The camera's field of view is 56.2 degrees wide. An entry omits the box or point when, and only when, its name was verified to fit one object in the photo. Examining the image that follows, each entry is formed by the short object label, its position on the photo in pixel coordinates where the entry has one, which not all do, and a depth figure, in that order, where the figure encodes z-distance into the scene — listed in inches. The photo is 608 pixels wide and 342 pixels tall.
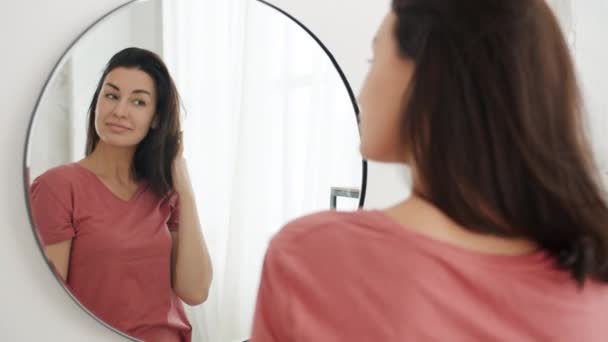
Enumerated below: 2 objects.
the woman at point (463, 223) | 22.6
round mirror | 39.4
